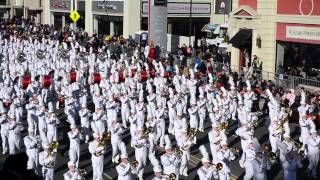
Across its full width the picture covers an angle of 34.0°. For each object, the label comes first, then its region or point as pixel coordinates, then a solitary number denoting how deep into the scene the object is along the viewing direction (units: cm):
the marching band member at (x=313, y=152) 1552
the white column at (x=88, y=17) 5031
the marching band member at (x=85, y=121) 1931
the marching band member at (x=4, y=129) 1755
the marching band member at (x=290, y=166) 1375
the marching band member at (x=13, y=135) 1711
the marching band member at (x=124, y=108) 2170
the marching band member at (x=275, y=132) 1730
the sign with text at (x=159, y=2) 3691
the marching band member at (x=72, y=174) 1246
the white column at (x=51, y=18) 6094
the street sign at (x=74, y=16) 4458
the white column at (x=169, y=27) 4771
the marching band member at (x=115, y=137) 1662
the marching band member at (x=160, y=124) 1881
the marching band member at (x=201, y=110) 2102
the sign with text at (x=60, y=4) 5602
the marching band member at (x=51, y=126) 1809
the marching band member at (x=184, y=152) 1529
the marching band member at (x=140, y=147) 1547
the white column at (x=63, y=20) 5865
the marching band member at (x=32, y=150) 1493
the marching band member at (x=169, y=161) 1366
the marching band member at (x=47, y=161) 1387
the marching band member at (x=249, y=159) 1412
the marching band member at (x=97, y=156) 1446
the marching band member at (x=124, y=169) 1289
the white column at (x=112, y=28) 4822
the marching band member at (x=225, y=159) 1369
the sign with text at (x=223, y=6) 4391
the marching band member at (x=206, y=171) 1291
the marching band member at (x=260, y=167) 1352
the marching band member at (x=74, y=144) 1544
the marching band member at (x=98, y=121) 1848
